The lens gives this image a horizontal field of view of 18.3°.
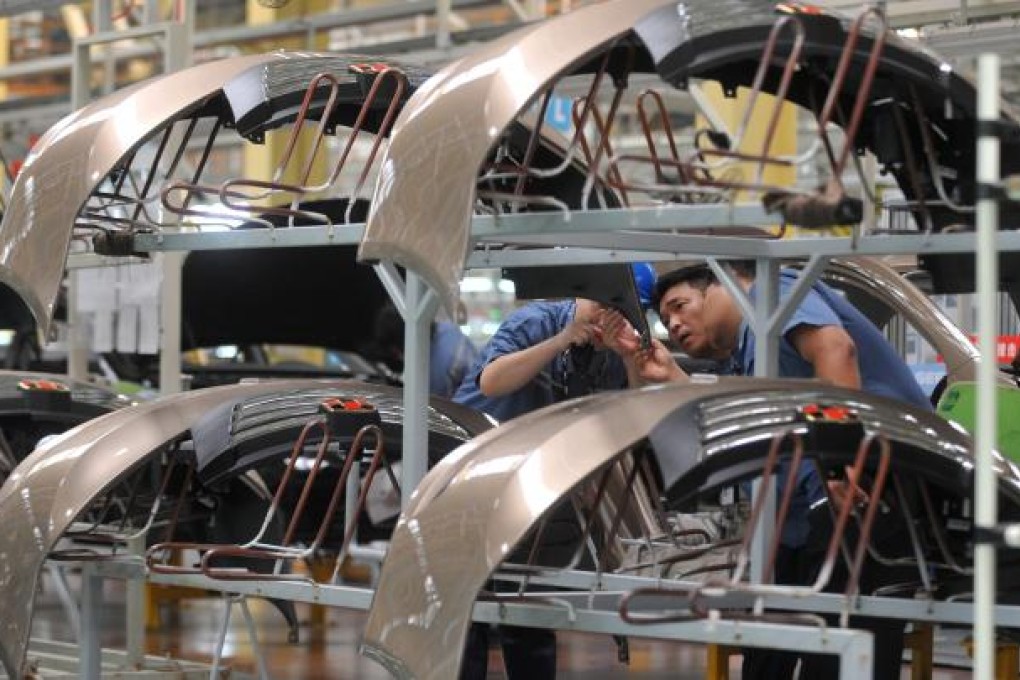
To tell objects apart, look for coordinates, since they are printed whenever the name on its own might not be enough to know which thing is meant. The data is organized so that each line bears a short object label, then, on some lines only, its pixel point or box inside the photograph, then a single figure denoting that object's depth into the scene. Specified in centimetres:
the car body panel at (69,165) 806
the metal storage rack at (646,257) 551
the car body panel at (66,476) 800
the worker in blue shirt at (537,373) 902
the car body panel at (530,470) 622
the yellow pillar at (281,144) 2101
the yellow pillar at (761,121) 1649
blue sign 1945
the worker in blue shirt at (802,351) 761
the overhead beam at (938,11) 1194
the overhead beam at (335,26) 1629
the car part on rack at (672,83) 630
